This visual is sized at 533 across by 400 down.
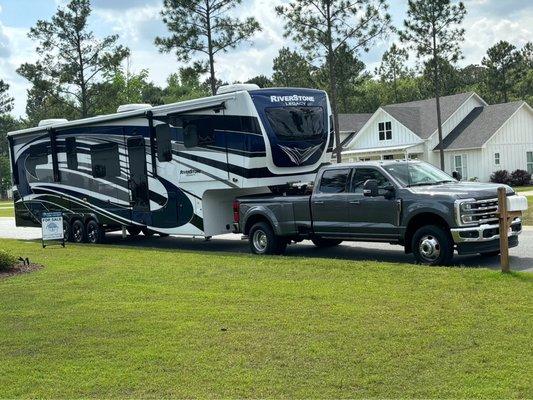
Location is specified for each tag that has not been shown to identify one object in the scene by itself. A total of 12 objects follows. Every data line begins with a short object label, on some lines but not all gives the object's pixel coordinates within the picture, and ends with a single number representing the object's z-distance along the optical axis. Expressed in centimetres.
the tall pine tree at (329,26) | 3027
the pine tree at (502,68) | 6172
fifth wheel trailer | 1473
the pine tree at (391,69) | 8538
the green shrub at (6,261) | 1277
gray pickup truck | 1140
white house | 4369
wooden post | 993
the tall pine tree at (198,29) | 2942
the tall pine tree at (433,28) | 3609
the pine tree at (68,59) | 4012
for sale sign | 1781
